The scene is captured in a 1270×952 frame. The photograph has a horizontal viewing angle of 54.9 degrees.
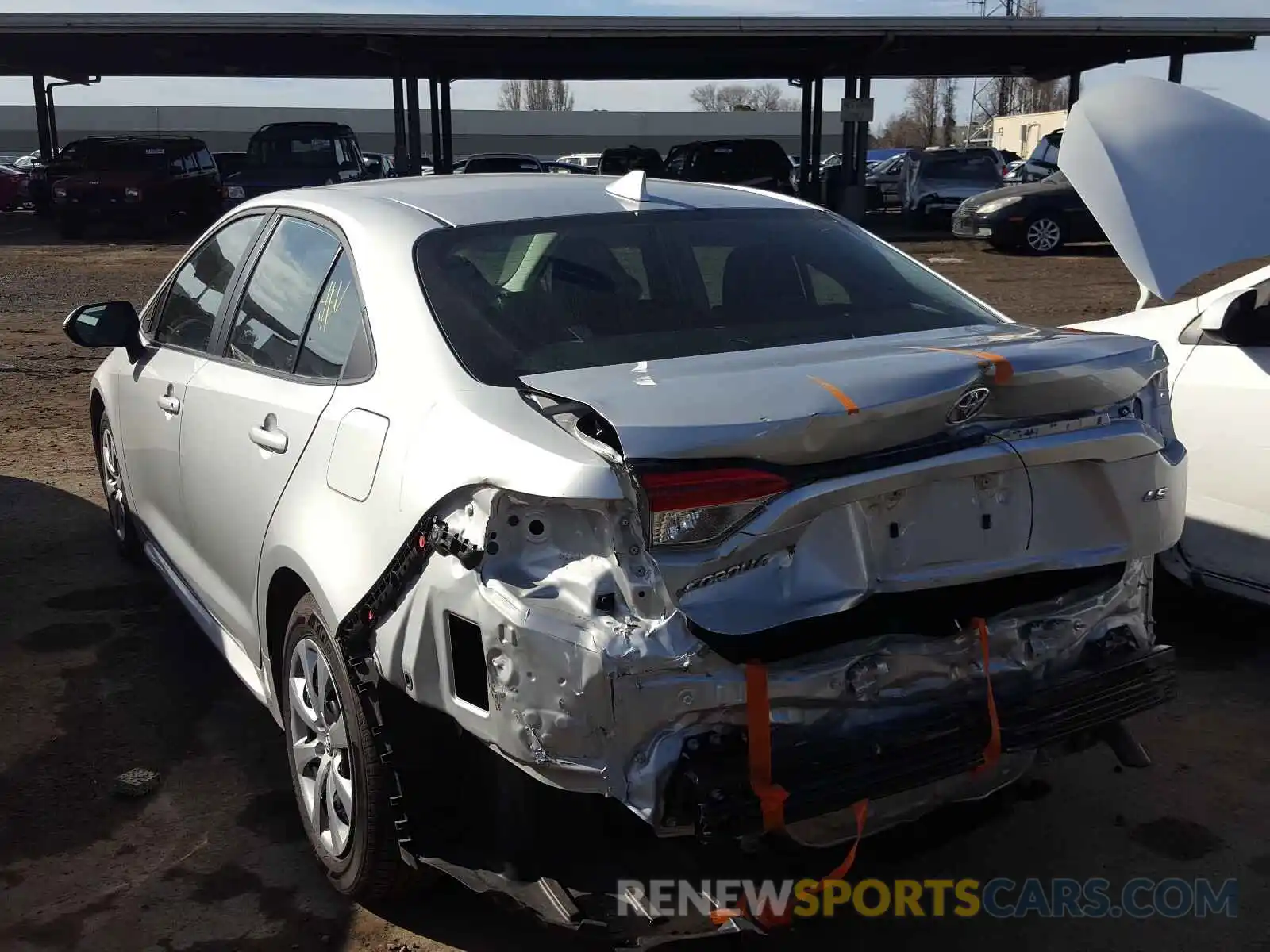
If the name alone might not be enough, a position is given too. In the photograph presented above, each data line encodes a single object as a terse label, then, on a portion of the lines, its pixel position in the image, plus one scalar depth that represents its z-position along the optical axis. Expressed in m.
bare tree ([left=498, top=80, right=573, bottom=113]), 108.19
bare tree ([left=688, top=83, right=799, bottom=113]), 102.06
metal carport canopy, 21.72
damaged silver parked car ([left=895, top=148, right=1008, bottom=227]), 24.16
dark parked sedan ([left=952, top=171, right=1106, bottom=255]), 18.80
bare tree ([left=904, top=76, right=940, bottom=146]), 84.12
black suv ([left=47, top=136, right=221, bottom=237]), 21.88
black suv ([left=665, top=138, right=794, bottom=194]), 22.36
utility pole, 74.94
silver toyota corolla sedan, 2.26
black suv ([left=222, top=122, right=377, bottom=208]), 22.03
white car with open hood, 3.81
